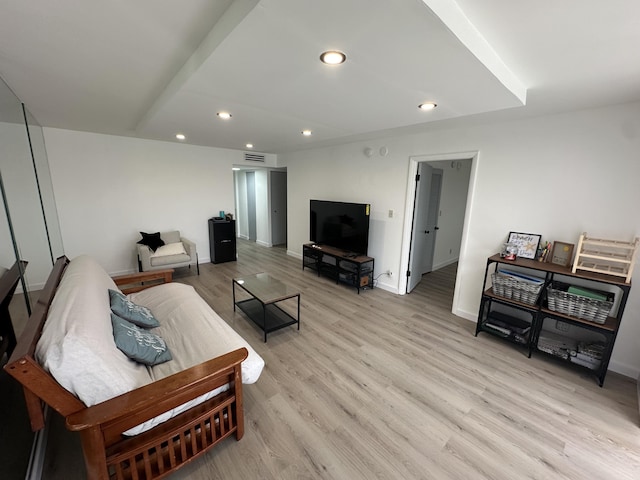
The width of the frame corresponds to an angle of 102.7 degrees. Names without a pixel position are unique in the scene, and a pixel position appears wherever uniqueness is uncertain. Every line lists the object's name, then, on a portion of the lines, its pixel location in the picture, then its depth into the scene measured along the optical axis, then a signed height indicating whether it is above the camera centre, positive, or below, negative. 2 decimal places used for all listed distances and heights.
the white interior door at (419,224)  3.54 -0.42
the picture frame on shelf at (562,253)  2.36 -0.51
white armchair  4.00 -1.04
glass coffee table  2.73 -1.37
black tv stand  3.90 -1.17
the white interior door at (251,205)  6.78 -0.37
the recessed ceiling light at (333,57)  1.30 +0.70
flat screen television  3.88 -0.52
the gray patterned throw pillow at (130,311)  1.81 -0.90
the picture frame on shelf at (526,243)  2.55 -0.46
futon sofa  1.08 -0.96
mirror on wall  1.44 -0.48
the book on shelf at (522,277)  2.41 -0.77
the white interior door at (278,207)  6.31 -0.38
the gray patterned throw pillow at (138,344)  1.49 -0.94
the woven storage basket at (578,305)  2.06 -0.89
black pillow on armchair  4.27 -0.86
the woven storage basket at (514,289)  2.38 -0.88
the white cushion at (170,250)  4.07 -0.97
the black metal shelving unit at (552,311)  2.04 -1.01
